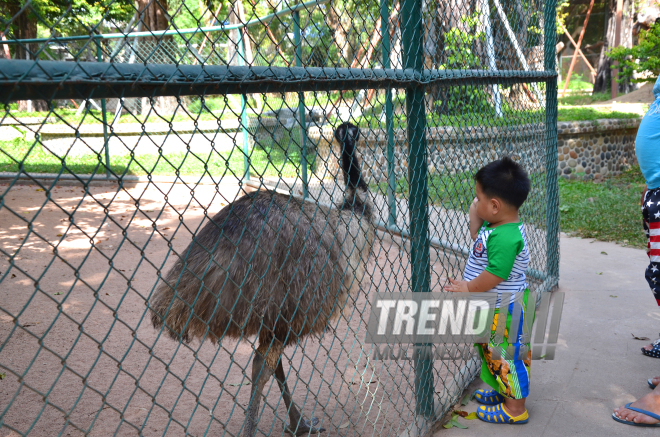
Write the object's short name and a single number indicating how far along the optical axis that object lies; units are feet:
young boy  8.36
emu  7.43
